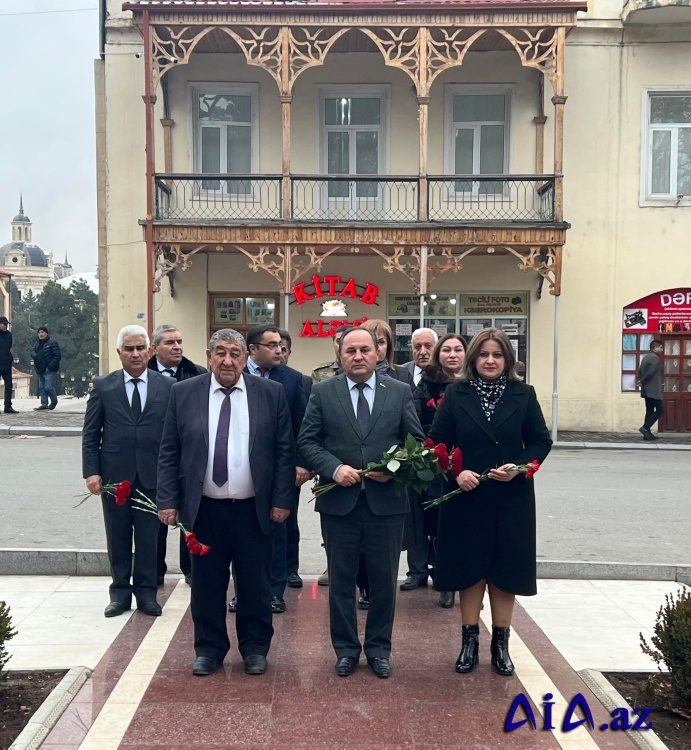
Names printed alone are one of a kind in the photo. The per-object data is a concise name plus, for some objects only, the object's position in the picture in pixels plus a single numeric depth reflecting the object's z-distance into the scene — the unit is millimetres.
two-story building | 17688
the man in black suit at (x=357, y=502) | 4785
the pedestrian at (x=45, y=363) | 19578
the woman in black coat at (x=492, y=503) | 4832
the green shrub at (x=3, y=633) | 4188
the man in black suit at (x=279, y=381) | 5965
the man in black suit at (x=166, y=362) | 6535
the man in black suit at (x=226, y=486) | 4816
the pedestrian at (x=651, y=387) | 16672
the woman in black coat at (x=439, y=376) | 6199
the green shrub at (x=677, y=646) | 4082
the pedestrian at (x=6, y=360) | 18875
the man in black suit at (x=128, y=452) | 5855
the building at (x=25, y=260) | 162375
